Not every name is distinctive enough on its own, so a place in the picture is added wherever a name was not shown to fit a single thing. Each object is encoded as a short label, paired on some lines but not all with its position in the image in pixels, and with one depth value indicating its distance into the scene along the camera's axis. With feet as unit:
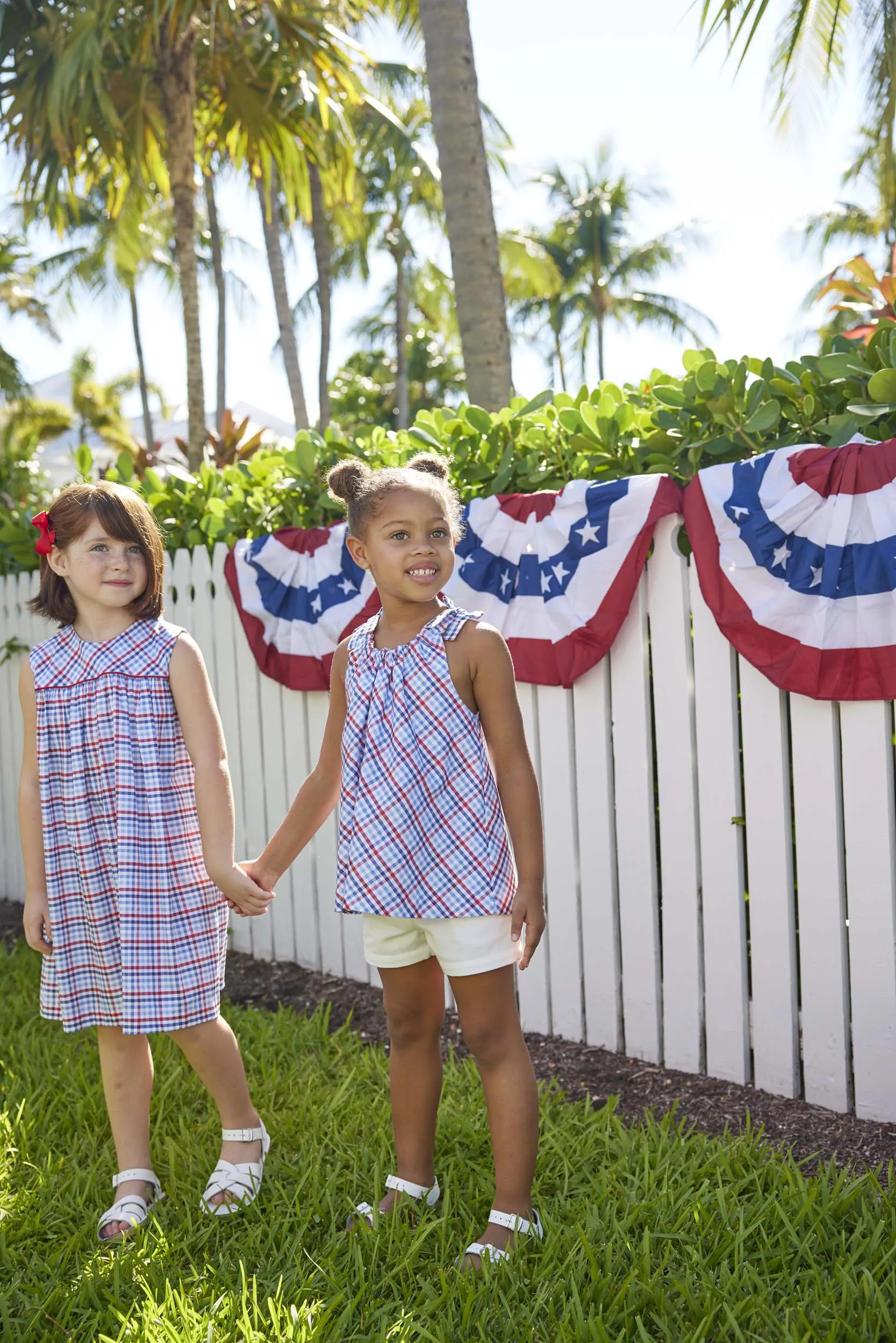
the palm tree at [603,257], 94.07
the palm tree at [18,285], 91.09
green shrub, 8.50
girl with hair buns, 6.71
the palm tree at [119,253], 66.90
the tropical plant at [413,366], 90.17
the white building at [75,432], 93.35
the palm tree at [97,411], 99.35
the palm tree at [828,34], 11.39
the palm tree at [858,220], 74.02
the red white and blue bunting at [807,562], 8.05
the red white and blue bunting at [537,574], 9.52
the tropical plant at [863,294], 10.81
